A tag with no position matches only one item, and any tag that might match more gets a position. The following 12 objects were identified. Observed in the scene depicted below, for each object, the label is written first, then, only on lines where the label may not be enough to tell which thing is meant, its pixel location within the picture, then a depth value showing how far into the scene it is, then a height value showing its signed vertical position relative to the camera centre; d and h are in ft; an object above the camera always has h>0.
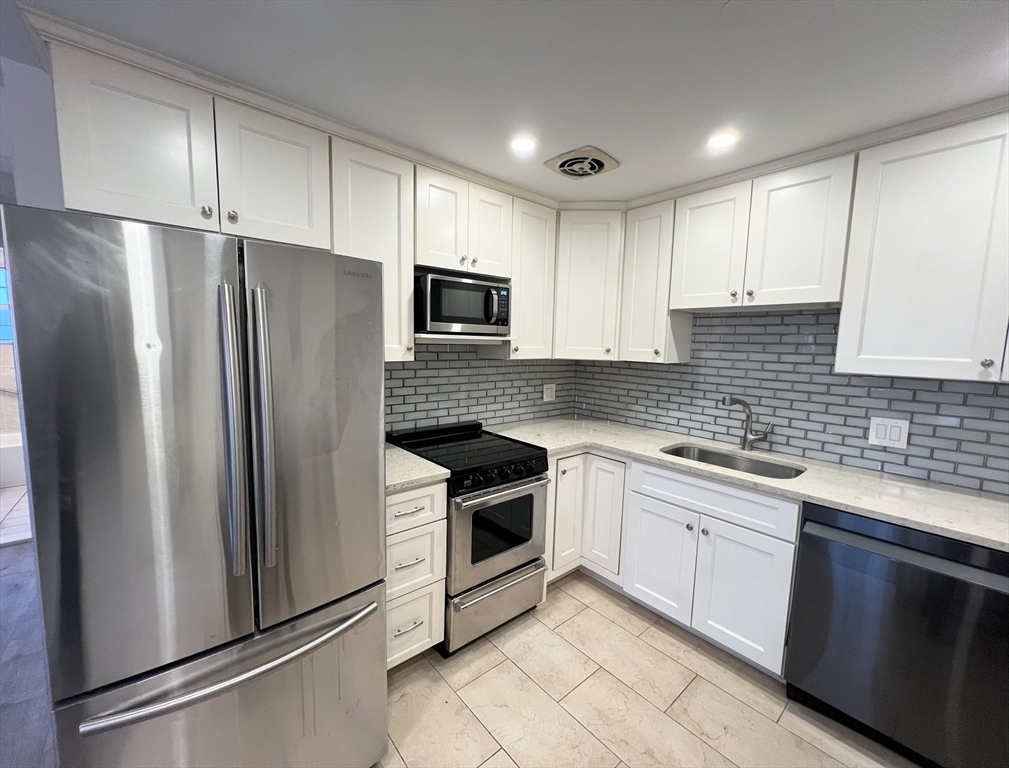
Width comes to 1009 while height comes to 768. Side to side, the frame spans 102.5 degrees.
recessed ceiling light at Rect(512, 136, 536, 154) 5.98 +3.03
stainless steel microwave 6.67 +0.71
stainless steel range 6.31 -3.07
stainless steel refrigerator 2.94 -1.22
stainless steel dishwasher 4.37 -3.34
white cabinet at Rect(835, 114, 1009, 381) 4.89 +1.27
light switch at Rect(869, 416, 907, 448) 6.21 -1.20
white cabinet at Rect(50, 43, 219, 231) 4.02 +2.07
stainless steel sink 7.11 -2.10
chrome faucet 7.51 -1.47
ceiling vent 6.32 +3.02
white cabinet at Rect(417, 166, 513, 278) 6.69 +2.10
